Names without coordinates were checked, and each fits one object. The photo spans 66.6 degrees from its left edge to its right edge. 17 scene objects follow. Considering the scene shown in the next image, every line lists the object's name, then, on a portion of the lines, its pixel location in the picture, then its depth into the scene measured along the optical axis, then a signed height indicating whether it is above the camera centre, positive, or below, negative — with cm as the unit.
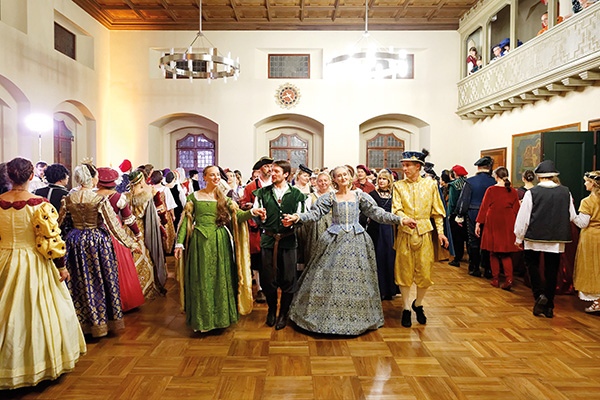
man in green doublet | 409 -46
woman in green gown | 396 -63
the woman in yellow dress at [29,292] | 283 -67
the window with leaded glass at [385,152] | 1302 +100
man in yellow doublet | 414 -37
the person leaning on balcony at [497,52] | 941 +279
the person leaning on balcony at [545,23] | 776 +281
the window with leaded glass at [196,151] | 1323 +104
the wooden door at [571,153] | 618 +46
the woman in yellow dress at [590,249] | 462 -64
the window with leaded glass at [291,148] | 1311 +112
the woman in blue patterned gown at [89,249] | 373 -51
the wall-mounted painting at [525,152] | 809 +65
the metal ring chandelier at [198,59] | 790 +229
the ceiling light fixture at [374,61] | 828 +240
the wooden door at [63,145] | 956 +91
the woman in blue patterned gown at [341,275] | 396 -77
